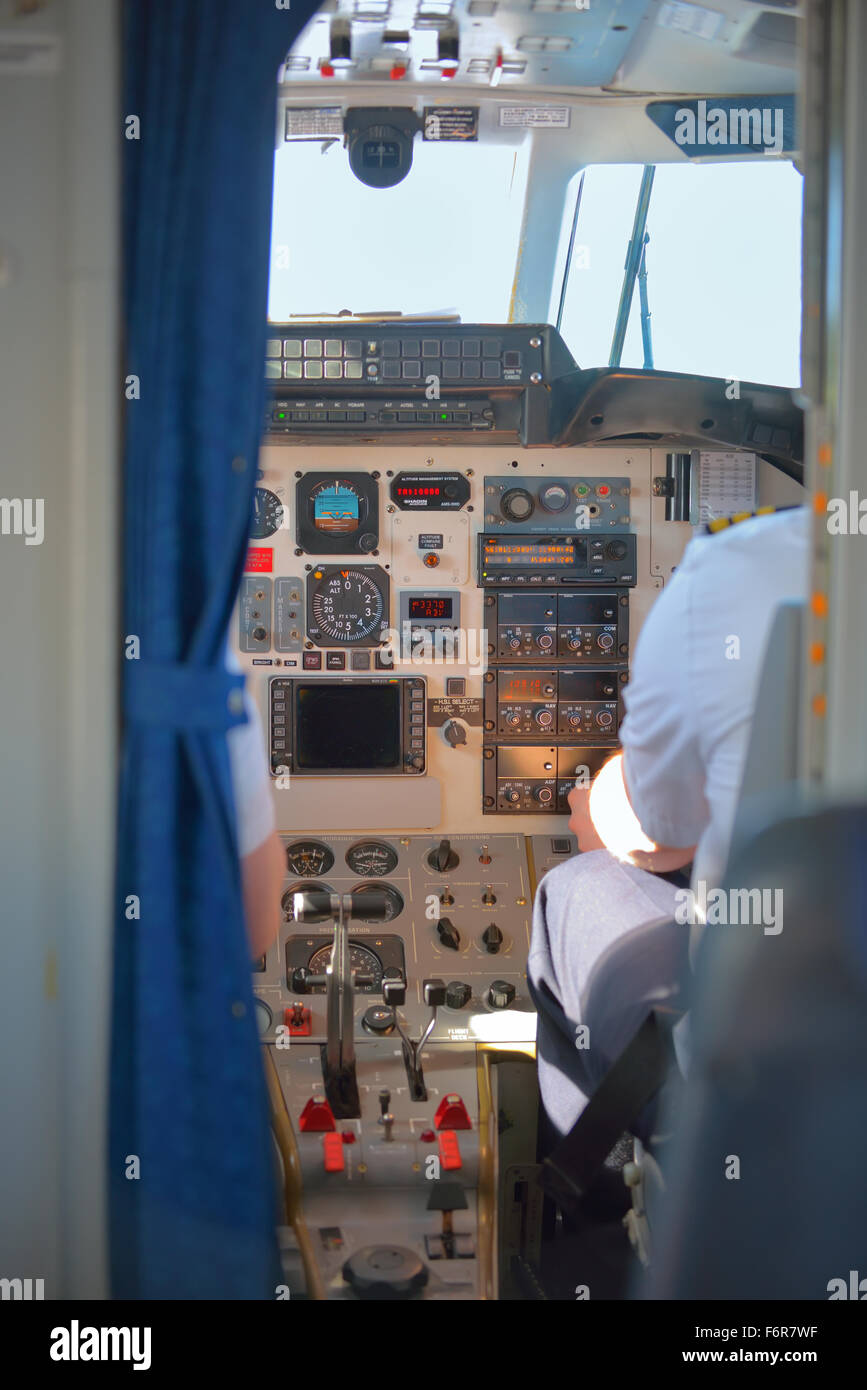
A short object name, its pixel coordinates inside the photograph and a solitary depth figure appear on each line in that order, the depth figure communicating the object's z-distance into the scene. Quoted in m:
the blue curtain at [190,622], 1.52
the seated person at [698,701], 1.80
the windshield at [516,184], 2.49
